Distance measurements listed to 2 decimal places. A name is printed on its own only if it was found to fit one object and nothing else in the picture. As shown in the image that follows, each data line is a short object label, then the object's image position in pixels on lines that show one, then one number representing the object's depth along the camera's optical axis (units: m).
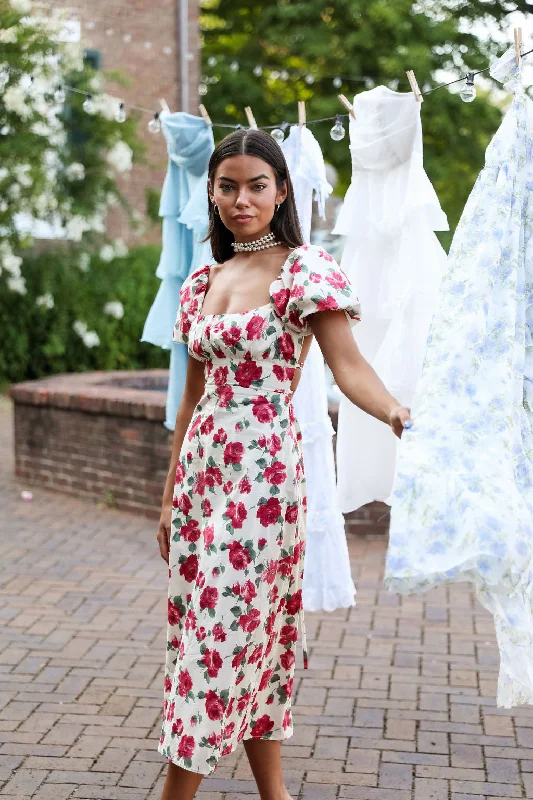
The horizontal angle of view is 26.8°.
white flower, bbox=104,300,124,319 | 12.35
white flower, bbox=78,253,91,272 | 12.40
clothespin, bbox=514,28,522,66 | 3.07
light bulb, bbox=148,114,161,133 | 5.09
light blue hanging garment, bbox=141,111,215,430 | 5.08
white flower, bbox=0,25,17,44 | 10.13
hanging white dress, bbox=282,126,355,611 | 4.47
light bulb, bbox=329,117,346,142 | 4.28
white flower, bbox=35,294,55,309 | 11.63
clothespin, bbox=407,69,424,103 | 3.64
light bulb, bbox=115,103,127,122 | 5.21
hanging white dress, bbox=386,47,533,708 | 2.47
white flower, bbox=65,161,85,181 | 11.30
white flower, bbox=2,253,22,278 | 10.88
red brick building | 13.40
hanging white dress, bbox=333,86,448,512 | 4.07
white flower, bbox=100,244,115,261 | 11.99
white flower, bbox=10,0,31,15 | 10.02
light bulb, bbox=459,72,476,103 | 3.67
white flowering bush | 10.44
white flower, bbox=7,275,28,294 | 11.23
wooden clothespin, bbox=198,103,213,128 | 4.77
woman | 2.86
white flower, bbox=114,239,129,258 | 12.25
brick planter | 7.00
